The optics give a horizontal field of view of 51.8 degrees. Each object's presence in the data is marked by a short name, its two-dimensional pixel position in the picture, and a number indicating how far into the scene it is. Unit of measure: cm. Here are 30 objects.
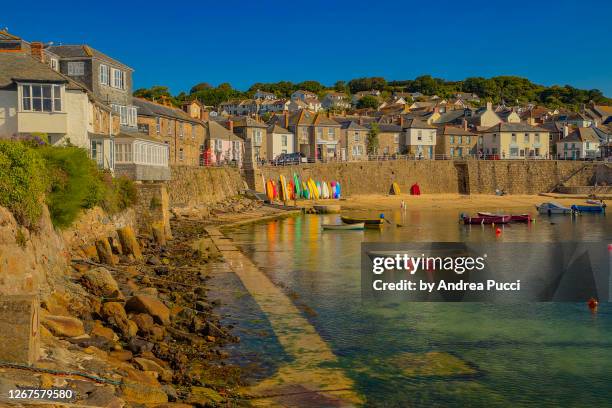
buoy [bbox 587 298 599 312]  2250
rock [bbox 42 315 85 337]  1395
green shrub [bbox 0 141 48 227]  1712
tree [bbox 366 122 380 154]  9281
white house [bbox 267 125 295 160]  8779
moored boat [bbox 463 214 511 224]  5453
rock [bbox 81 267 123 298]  1903
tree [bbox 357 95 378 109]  18210
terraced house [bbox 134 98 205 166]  5831
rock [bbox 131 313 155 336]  1626
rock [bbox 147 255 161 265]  2711
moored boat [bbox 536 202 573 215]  6662
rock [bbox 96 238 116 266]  2488
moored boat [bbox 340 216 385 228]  5059
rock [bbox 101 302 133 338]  1573
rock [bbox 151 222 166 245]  3325
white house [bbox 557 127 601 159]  10219
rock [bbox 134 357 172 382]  1329
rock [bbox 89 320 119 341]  1488
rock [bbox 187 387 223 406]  1239
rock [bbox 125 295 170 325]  1725
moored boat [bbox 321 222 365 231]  4828
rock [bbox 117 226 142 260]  2758
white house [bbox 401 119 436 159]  9644
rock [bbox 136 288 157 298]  2002
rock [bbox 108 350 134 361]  1366
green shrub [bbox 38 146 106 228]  2248
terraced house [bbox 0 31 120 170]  2975
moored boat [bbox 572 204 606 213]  6812
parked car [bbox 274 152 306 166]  7888
